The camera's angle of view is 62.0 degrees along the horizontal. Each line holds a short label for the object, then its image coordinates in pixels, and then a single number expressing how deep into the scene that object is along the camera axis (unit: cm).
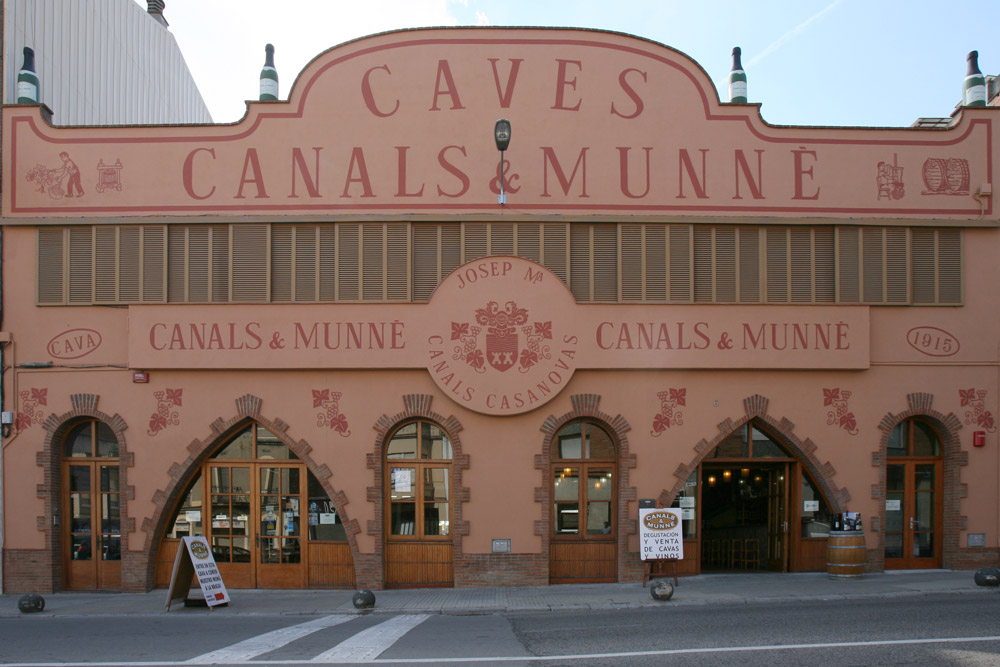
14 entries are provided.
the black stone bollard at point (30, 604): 1349
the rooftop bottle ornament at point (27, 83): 1591
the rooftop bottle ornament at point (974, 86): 1631
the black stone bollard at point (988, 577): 1347
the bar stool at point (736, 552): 1708
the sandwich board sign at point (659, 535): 1460
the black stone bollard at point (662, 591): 1334
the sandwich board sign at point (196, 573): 1356
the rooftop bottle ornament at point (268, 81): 1623
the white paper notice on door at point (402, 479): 1555
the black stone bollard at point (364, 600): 1323
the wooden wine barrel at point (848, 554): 1483
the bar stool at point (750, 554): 1689
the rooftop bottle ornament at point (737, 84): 1628
